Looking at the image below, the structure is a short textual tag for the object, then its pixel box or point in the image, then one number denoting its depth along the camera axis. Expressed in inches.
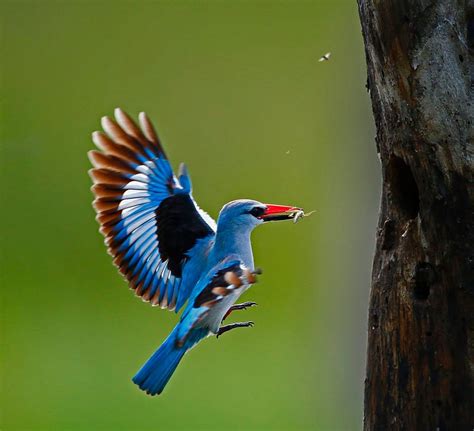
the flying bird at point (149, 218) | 350.3
